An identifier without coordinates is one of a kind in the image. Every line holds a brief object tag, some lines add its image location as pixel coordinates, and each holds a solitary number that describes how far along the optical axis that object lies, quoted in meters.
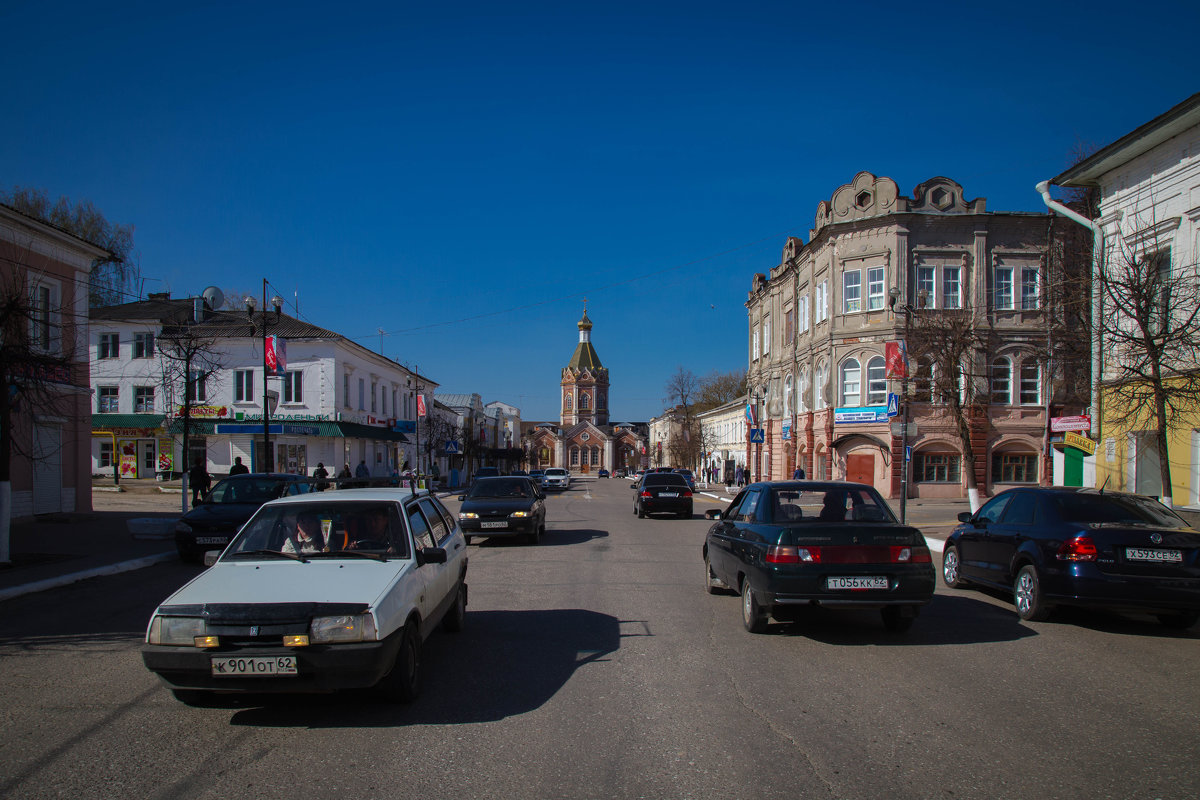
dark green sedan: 7.35
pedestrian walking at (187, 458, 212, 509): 25.53
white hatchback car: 4.96
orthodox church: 145.12
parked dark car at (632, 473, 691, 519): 25.27
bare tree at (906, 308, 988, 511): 23.30
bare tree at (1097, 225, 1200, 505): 12.20
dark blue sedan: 7.77
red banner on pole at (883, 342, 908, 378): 24.72
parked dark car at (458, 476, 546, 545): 16.44
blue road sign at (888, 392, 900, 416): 18.86
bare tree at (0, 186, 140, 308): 40.59
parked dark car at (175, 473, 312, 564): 13.49
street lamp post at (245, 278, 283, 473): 21.44
